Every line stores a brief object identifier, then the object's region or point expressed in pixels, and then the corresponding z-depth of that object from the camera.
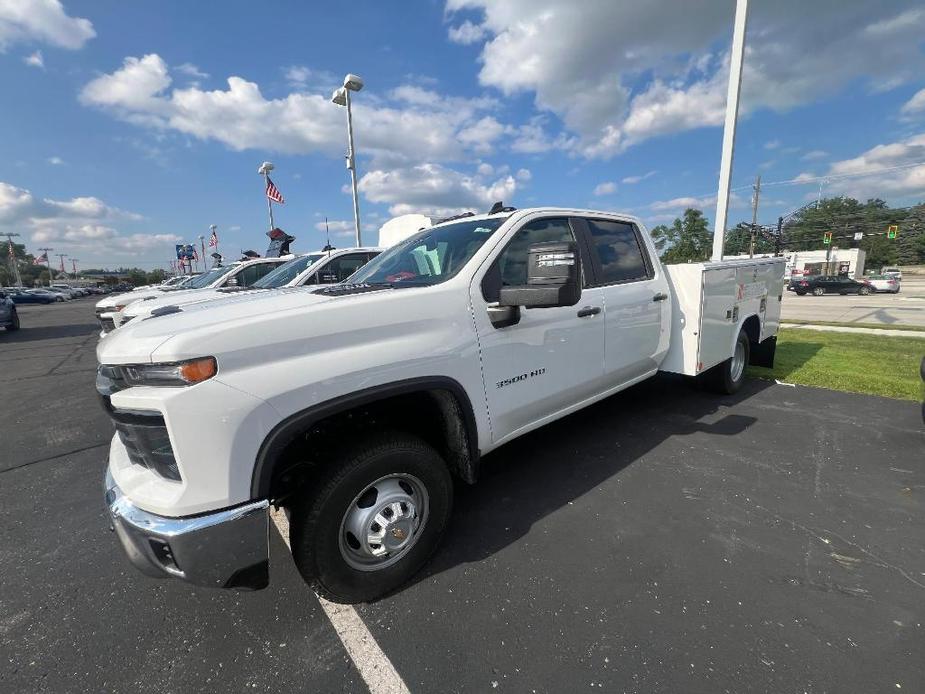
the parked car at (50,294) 51.09
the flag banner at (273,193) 18.47
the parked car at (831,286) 32.47
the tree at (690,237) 66.62
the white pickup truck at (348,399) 1.68
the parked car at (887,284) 31.79
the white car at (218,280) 8.64
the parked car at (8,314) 15.41
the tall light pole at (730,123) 7.51
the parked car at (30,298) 48.36
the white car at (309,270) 6.70
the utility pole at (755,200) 52.66
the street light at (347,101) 13.07
